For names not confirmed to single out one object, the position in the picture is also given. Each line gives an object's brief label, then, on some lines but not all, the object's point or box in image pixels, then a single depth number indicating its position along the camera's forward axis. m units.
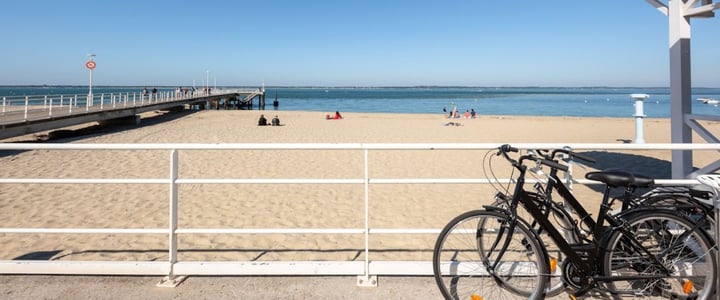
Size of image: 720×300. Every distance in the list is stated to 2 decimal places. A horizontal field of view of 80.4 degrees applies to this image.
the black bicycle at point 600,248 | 2.42
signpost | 27.83
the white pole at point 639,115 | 12.36
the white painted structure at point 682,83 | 4.34
